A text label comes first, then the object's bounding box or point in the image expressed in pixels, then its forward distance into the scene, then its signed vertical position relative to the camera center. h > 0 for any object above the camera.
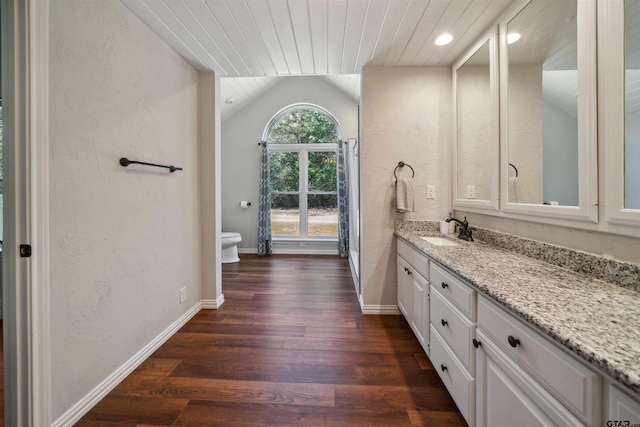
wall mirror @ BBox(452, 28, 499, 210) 1.83 +0.64
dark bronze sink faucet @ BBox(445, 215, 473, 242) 2.04 -0.15
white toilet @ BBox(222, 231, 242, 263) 4.22 -0.56
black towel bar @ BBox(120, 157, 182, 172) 1.60 +0.32
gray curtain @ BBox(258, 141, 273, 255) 4.86 +0.14
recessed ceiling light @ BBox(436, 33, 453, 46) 1.96 +1.30
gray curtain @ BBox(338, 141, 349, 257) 4.81 +0.19
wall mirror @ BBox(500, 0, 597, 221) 1.16 +0.53
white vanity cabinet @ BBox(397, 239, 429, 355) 1.75 -0.58
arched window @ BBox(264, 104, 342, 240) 5.09 +0.74
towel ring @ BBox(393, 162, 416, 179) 2.42 +0.41
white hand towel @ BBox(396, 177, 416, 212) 2.34 +0.15
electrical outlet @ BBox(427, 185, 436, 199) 2.45 +0.18
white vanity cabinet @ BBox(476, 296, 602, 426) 0.67 -0.50
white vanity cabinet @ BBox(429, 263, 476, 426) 1.18 -0.63
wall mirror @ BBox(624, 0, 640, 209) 0.98 +0.40
